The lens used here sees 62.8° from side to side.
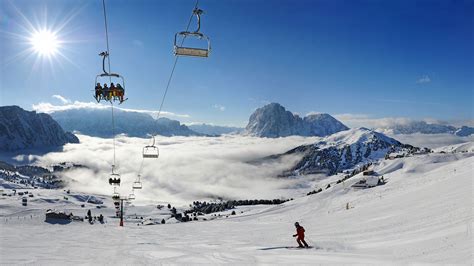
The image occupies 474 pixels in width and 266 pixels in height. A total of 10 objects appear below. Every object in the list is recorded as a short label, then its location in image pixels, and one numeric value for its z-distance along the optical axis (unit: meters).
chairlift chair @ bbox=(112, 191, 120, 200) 60.34
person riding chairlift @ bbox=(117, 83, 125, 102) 22.62
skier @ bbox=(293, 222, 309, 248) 23.33
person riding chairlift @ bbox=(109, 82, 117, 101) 22.62
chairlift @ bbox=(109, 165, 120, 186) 50.46
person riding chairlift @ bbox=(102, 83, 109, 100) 22.60
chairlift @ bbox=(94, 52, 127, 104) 22.57
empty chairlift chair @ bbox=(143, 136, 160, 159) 33.55
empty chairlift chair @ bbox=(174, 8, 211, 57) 15.10
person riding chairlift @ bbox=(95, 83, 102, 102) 22.61
